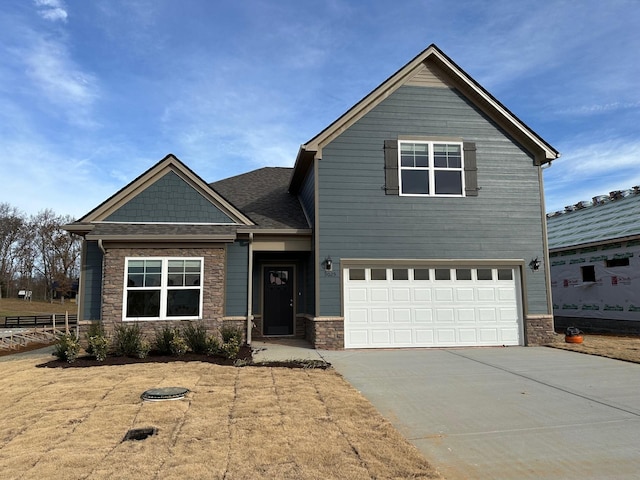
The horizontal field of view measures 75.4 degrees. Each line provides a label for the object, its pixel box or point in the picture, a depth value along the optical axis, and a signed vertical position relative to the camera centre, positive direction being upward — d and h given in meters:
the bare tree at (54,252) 45.38 +4.51
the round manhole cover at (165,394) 5.90 -1.49
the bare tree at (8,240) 45.41 +5.79
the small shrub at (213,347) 9.38 -1.29
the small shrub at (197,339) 9.43 -1.13
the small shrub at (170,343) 9.29 -1.20
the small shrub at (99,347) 8.81 -1.18
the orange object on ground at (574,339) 11.59 -1.49
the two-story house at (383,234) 10.60 +1.47
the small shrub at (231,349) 9.05 -1.30
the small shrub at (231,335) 9.29 -1.03
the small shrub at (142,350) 9.00 -1.29
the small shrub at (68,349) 8.73 -1.20
